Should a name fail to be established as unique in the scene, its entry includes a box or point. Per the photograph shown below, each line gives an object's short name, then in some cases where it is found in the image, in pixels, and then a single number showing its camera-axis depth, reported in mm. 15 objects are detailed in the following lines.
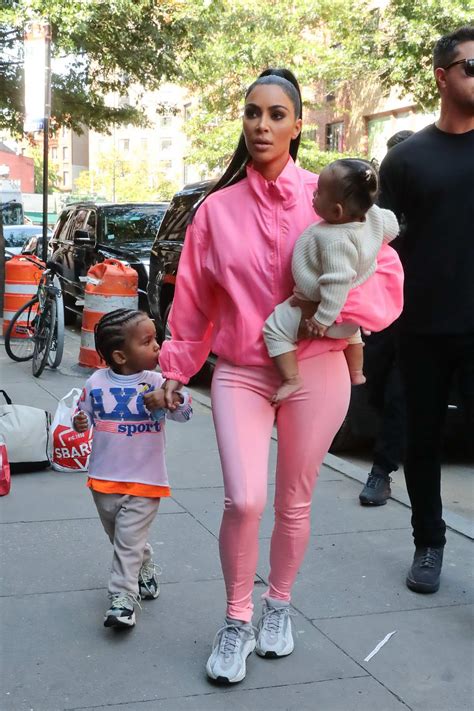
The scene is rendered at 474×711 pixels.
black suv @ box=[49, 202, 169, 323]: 12258
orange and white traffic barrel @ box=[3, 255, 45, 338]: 11219
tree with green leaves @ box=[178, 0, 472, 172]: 20672
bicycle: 9391
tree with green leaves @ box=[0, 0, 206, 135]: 17688
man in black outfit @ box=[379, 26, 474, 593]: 3607
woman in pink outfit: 3045
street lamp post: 11734
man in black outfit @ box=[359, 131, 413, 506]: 5098
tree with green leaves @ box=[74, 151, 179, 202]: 73438
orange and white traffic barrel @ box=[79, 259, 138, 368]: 9352
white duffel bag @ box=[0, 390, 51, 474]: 5469
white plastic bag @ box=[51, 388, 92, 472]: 5586
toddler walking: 3492
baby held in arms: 2916
